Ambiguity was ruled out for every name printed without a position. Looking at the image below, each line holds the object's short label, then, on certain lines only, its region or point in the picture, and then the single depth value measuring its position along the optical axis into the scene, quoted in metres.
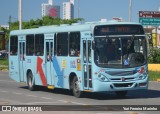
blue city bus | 19.81
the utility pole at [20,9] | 47.39
